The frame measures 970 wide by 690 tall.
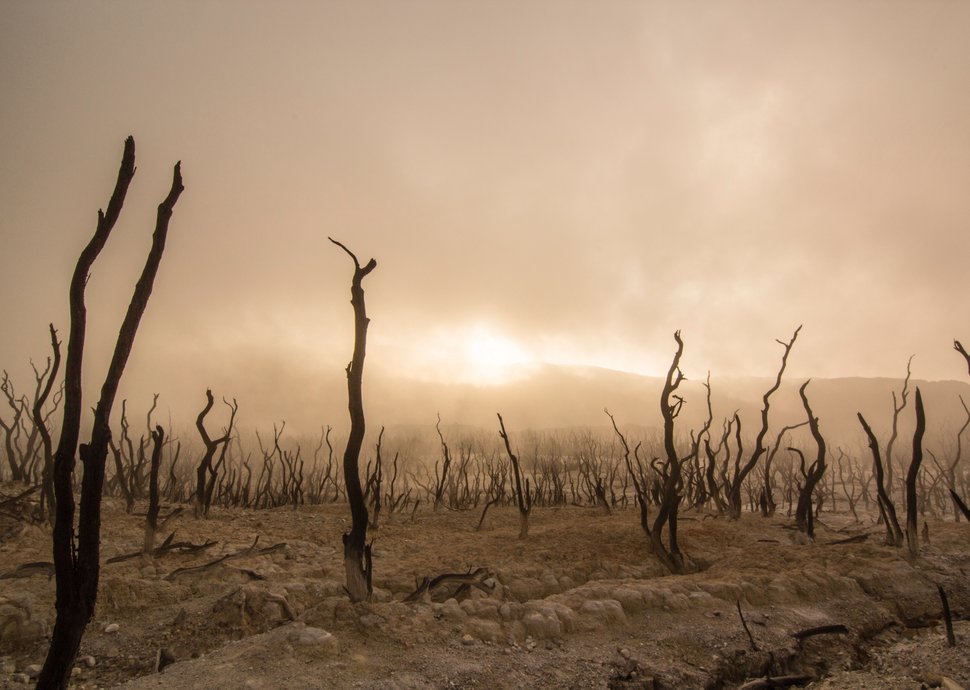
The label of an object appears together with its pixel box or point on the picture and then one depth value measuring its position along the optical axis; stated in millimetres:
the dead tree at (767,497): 12320
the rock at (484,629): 4777
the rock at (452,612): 4957
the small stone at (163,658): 4578
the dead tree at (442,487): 15734
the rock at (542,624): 4949
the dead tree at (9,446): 12778
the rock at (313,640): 4293
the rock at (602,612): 5207
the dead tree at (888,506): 8445
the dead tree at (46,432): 8047
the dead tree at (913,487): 7504
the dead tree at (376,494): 11773
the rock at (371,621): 4656
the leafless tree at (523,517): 10141
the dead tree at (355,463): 5184
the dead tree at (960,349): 7169
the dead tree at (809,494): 9422
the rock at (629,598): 5477
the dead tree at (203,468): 10836
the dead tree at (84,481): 3025
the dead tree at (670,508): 7840
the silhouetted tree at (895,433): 10925
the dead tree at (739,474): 11266
